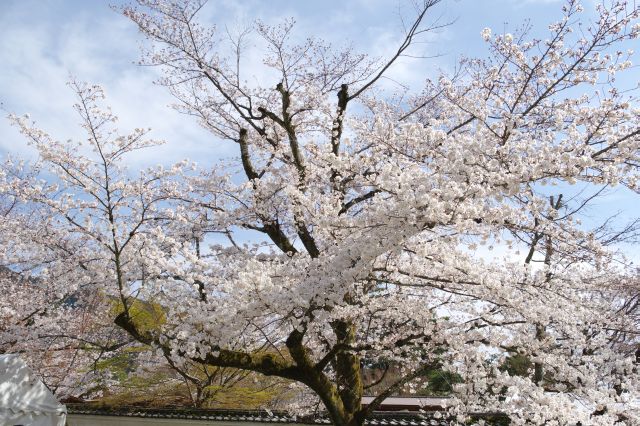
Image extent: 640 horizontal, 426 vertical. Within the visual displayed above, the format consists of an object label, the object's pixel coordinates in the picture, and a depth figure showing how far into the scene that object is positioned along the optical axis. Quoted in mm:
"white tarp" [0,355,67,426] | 7887
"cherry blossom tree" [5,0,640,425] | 4027
